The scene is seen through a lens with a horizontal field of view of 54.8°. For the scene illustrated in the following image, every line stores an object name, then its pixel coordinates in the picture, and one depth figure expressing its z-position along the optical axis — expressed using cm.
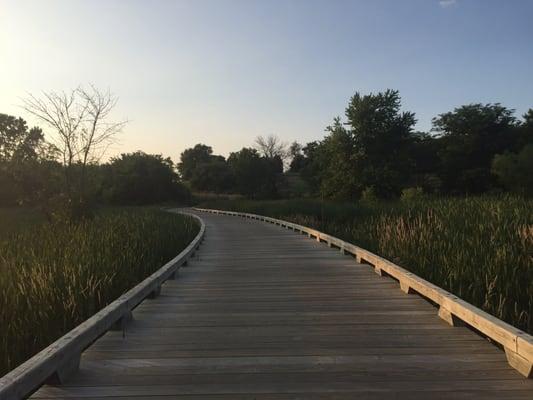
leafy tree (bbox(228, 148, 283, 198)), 8181
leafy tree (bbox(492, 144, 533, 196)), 4894
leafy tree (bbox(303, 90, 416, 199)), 5375
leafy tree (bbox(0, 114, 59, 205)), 2034
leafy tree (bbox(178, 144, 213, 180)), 14025
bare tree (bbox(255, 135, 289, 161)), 10506
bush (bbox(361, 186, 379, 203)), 4510
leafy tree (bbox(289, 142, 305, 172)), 12731
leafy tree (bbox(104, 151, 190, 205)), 8012
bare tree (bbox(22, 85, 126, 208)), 1953
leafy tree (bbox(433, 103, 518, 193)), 6153
